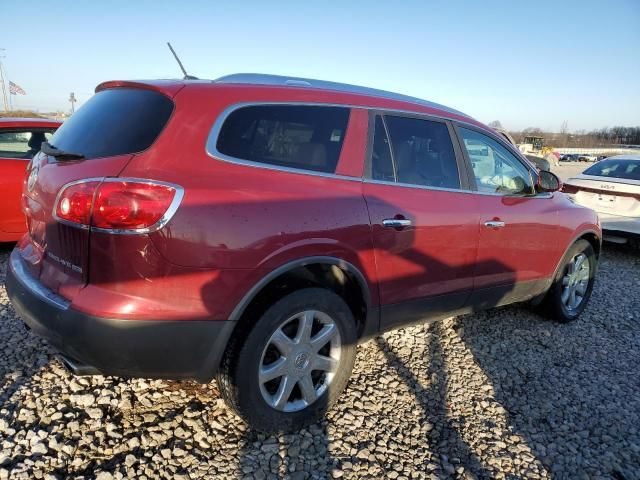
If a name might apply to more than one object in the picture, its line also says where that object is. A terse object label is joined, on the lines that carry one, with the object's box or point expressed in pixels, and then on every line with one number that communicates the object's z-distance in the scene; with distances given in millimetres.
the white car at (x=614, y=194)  6633
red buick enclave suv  1888
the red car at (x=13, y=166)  4652
